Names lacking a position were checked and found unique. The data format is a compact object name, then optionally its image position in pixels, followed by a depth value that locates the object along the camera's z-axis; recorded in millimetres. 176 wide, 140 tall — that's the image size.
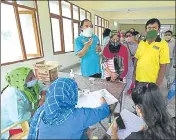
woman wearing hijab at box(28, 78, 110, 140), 842
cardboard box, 1848
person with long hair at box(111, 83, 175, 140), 778
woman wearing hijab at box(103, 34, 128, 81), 1937
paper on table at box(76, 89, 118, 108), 1263
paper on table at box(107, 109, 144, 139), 1027
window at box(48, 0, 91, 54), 4780
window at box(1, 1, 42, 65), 3242
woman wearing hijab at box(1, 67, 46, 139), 1142
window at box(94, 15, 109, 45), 8998
